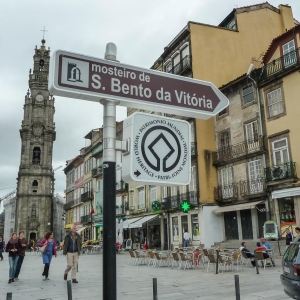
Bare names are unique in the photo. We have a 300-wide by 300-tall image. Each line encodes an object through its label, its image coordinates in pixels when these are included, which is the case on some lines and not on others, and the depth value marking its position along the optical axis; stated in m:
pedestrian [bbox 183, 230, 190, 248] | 25.62
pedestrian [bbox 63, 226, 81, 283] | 12.20
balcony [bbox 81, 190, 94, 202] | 51.28
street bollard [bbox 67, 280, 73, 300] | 5.20
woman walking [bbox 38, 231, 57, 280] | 13.50
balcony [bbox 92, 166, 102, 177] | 47.58
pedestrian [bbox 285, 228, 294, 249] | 16.86
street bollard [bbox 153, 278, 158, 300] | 6.09
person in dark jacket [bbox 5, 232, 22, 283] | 12.38
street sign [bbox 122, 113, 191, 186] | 2.76
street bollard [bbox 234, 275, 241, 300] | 6.52
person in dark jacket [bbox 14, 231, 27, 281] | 12.59
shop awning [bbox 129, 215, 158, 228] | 34.19
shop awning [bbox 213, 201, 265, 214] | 24.84
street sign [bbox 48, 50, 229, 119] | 2.81
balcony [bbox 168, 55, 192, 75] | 30.82
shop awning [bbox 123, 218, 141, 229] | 37.19
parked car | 7.07
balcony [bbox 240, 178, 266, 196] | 25.08
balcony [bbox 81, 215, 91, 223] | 52.10
